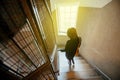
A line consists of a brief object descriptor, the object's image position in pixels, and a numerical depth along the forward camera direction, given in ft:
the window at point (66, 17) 7.12
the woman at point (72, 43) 4.08
